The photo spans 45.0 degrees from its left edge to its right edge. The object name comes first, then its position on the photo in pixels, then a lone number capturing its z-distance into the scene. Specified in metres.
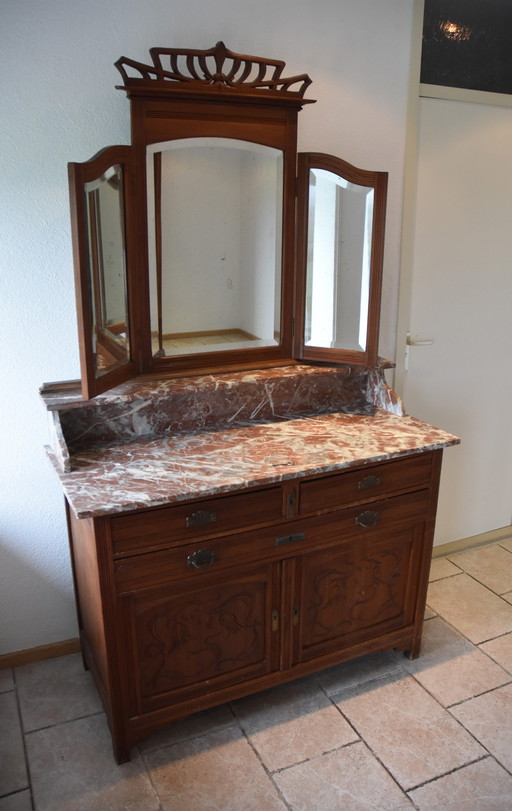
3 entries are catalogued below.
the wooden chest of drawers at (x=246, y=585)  1.67
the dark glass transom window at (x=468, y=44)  2.34
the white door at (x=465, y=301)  2.49
